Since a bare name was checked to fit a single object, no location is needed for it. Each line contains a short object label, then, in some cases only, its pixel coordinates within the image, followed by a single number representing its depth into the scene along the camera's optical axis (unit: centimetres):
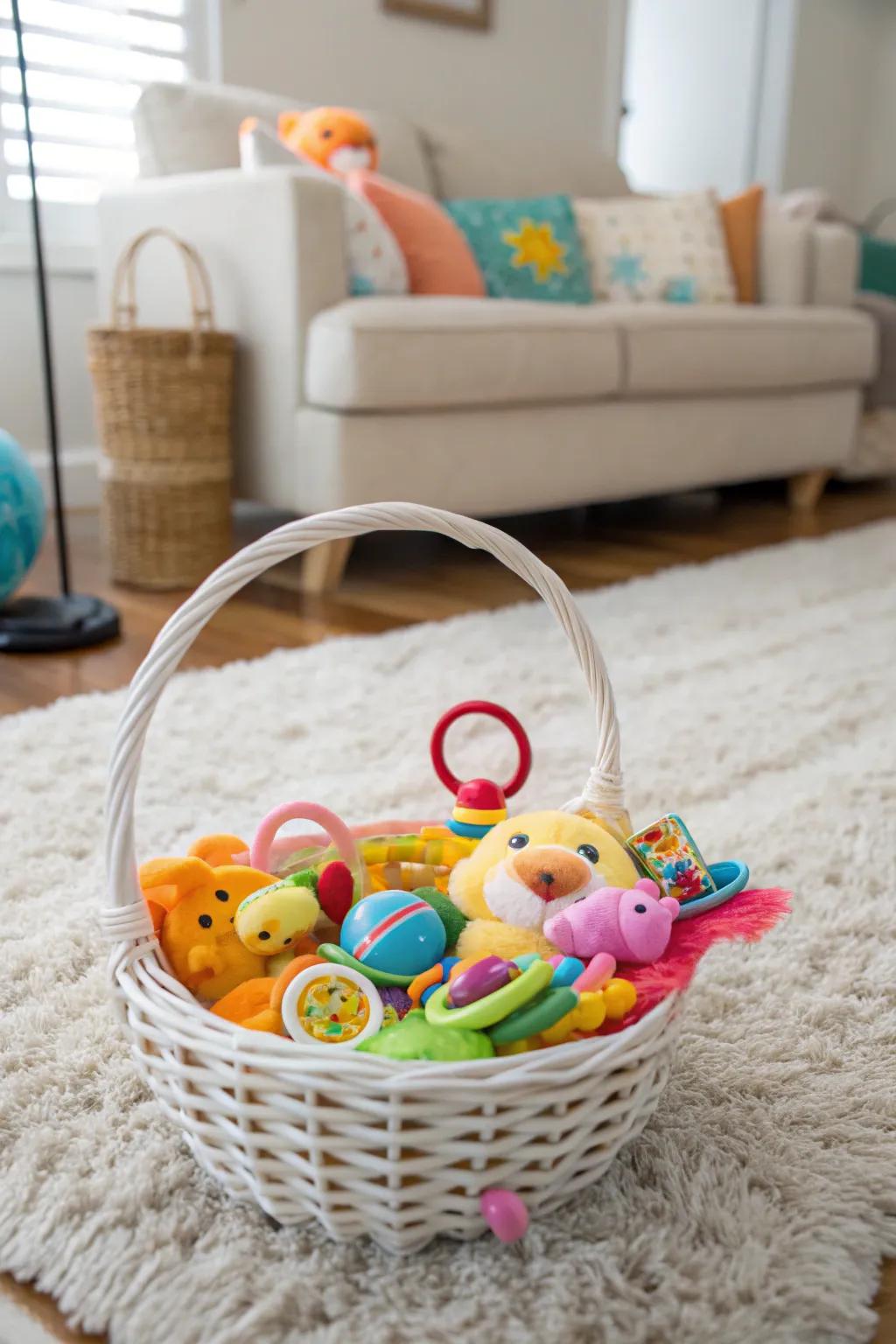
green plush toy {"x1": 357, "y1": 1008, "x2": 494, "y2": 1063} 65
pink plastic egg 63
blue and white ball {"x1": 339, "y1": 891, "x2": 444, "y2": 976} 75
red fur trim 69
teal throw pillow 283
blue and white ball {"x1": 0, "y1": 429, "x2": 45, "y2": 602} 186
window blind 285
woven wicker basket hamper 215
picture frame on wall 353
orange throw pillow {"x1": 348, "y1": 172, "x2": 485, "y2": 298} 255
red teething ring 91
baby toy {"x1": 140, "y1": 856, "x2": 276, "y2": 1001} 76
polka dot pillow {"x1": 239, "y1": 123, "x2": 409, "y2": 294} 235
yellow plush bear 76
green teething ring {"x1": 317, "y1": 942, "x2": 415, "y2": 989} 74
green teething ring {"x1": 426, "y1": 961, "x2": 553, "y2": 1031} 65
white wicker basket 61
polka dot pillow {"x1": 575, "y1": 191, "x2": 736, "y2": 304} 310
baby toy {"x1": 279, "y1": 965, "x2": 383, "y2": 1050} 70
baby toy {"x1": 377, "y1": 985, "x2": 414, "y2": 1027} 75
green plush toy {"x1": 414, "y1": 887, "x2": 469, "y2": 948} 80
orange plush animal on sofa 256
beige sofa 216
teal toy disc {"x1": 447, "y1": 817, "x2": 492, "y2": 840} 91
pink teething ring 85
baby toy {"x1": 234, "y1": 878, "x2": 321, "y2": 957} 76
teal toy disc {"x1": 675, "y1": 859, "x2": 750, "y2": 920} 78
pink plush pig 72
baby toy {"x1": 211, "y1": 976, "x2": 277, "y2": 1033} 74
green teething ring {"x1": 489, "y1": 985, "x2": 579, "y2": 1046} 65
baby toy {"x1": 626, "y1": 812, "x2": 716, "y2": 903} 81
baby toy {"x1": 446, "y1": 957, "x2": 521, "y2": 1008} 67
